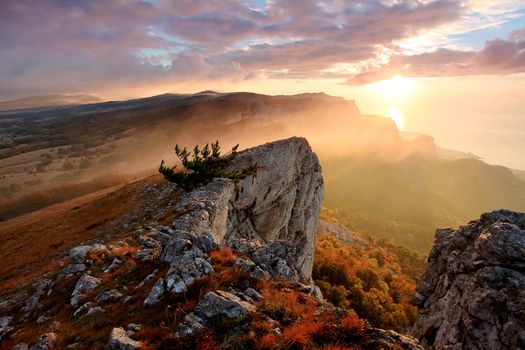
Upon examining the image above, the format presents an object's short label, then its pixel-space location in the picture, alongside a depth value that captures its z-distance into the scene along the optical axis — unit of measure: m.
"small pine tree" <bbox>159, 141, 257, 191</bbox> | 34.00
